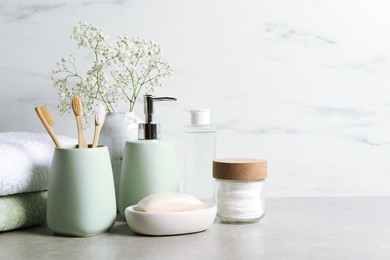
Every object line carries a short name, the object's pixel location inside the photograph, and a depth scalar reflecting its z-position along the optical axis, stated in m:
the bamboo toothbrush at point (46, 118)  1.04
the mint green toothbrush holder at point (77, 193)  1.01
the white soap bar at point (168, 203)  1.02
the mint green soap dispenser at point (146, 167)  1.09
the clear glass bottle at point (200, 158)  1.20
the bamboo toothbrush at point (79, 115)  1.04
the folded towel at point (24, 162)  1.02
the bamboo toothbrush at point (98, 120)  1.04
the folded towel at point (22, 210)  1.03
